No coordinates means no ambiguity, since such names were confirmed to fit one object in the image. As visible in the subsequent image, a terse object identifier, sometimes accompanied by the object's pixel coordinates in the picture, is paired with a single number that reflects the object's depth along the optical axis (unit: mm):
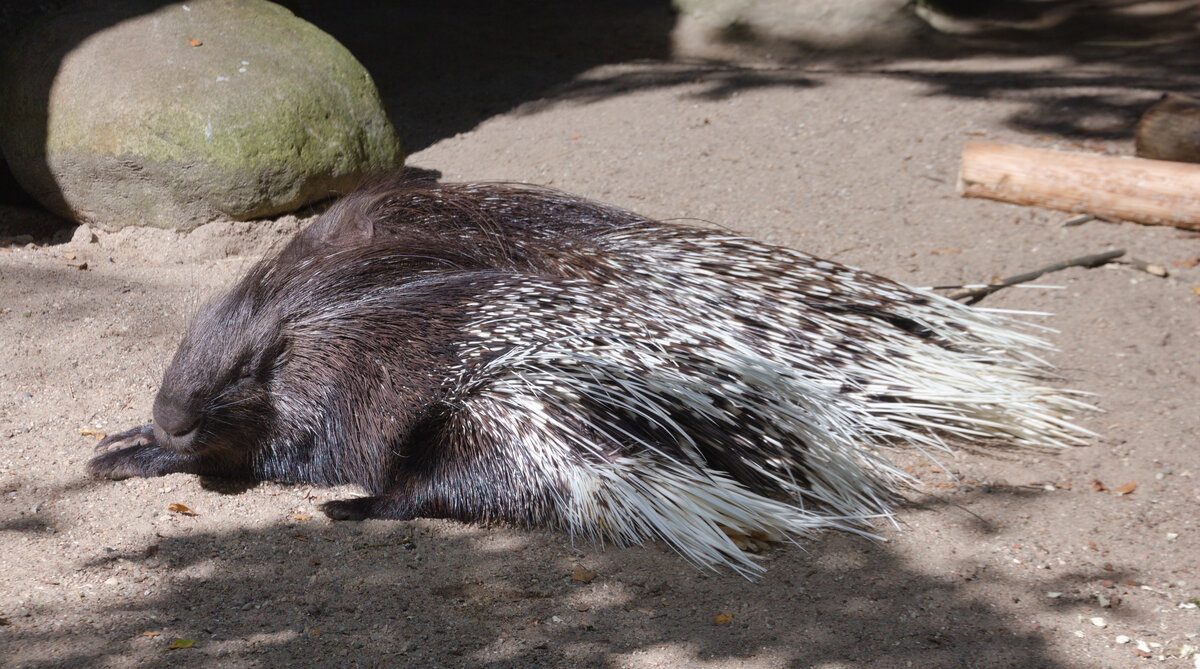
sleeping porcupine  4816
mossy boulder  7996
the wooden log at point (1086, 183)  7664
